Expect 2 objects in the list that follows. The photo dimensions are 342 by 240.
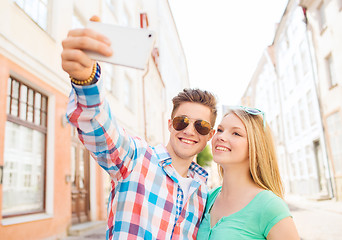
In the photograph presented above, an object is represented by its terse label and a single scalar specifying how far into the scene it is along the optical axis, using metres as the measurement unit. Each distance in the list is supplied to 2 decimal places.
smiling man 1.20
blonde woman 2.02
